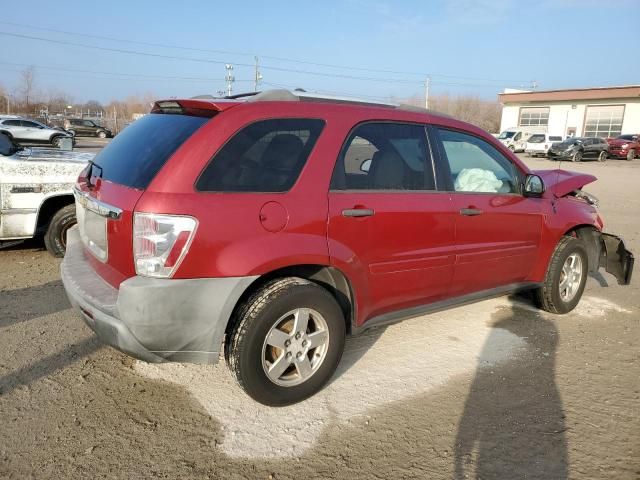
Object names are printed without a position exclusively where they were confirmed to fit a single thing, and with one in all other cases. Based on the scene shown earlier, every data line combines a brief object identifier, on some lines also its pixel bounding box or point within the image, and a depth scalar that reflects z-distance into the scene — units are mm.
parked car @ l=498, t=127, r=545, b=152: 37906
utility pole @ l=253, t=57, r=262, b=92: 63506
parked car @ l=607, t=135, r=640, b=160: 34156
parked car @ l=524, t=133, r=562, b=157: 34250
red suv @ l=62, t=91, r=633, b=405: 2672
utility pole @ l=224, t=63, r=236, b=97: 54872
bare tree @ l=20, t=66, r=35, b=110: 59362
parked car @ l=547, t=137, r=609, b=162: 31484
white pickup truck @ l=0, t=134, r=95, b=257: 5543
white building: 44531
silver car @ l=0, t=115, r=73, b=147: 26766
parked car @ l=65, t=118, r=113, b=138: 39375
